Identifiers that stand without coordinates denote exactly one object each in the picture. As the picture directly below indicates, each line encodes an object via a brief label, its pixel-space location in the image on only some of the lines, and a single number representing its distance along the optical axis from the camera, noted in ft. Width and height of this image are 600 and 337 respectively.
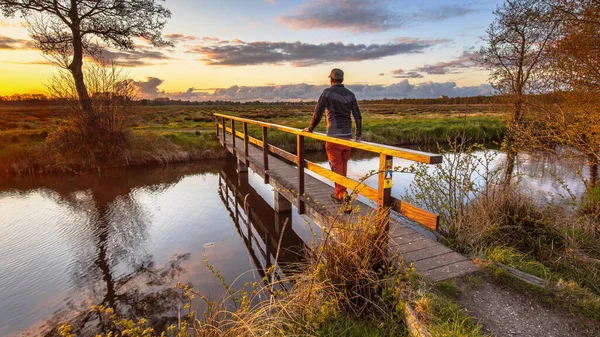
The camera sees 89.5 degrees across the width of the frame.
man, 14.11
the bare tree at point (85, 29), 37.70
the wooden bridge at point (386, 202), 9.21
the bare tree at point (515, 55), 32.27
